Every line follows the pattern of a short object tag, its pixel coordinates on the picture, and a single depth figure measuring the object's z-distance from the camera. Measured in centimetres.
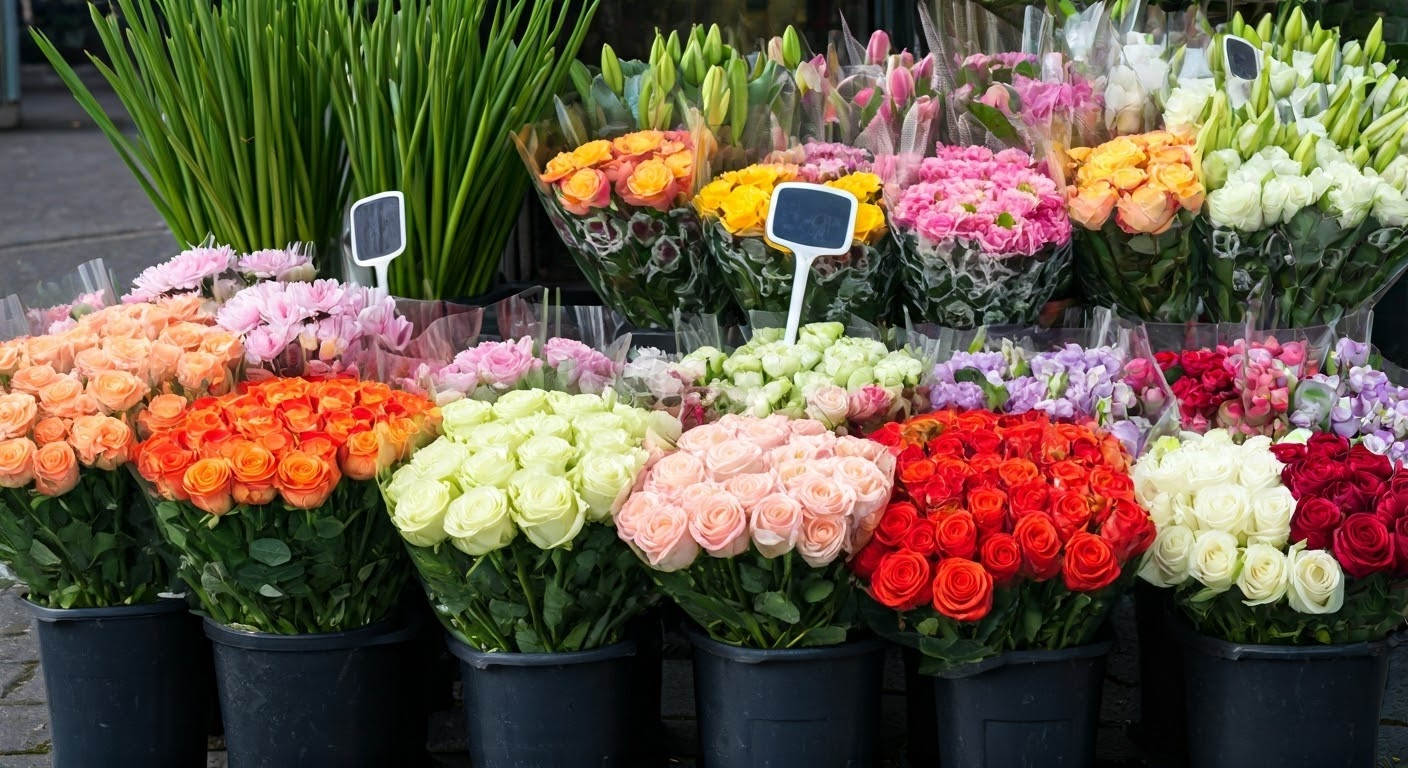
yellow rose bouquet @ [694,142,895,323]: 240
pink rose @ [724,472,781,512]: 177
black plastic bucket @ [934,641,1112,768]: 184
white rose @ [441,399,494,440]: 199
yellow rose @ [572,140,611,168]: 252
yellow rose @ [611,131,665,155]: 255
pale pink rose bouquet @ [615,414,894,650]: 175
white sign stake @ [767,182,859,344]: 224
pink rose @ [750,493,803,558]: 174
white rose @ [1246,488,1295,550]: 181
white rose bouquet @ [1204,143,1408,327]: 233
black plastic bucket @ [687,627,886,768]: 186
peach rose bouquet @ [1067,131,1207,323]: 235
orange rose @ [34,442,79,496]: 197
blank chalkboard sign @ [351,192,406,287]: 245
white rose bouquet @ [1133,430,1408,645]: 177
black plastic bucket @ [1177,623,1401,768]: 185
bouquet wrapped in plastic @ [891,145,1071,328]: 232
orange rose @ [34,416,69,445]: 201
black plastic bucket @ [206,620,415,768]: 200
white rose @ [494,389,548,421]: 200
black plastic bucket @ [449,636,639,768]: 190
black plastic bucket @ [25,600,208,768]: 211
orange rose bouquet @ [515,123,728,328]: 249
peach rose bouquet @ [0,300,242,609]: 200
